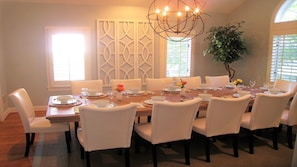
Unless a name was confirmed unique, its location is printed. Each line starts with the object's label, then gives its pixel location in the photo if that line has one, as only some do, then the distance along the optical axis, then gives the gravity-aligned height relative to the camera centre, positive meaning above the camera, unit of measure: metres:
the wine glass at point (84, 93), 3.55 -0.47
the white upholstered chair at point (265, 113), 3.23 -0.67
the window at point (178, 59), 6.39 +0.11
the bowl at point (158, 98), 3.40 -0.48
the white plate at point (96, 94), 3.68 -0.47
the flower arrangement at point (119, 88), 3.37 -0.34
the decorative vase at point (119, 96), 3.47 -0.47
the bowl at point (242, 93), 3.74 -0.45
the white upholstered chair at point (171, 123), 2.75 -0.70
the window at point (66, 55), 5.55 +0.17
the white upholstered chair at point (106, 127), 2.50 -0.68
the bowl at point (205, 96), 3.47 -0.47
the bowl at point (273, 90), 3.93 -0.43
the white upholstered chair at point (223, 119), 3.00 -0.70
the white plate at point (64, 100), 3.26 -0.51
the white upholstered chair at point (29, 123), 3.16 -0.81
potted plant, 5.90 +0.46
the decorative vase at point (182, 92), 3.83 -0.45
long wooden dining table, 2.76 -0.53
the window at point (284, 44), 5.01 +0.41
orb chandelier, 5.94 +1.10
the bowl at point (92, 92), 3.71 -0.45
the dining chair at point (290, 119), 3.54 -0.80
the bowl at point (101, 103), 3.01 -0.50
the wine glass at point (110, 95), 3.49 -0.49
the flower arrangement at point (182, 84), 3.77 -0.32
